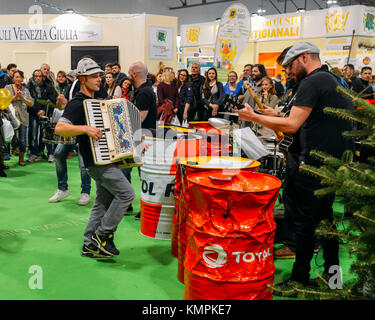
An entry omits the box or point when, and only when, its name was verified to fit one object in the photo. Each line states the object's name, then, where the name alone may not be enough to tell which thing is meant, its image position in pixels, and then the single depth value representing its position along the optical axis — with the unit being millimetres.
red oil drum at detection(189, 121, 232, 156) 3990
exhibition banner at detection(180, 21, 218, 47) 18016
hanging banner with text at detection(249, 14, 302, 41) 15609
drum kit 5066
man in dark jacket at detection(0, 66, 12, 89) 8766
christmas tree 1659
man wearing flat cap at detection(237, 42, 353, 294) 2738
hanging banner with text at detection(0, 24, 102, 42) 14641
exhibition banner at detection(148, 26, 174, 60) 14055
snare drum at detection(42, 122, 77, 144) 6463
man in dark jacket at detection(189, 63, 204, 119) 8750
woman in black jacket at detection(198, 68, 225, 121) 8336
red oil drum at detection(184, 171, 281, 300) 2451
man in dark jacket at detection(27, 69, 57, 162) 7887
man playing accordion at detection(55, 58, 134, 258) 3334
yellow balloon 5754
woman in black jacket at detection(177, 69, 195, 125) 8812
